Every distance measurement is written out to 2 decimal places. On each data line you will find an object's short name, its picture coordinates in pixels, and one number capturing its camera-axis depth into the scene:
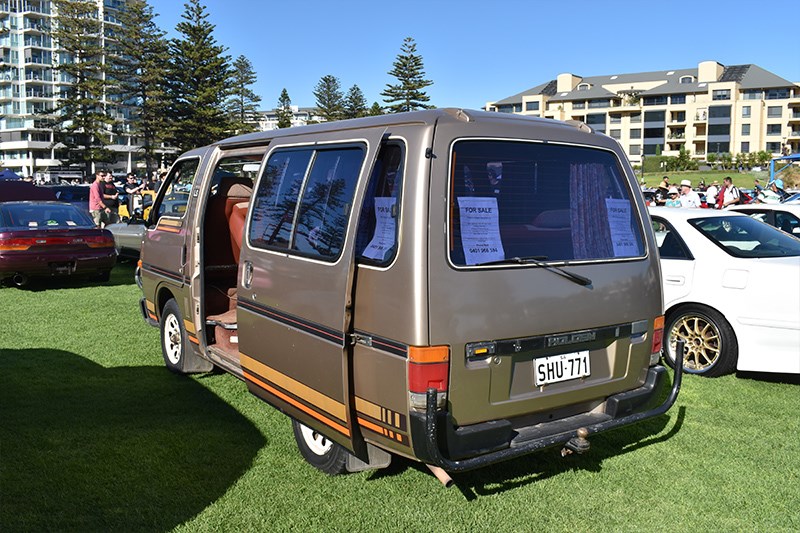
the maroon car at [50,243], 10.17
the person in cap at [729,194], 17.61
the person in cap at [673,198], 16.06
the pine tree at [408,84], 54.06
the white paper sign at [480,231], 3.35
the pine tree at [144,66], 57.56
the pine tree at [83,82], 58.03
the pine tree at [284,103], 91.94
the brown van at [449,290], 3.25
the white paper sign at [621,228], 3.96
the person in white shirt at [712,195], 19.69
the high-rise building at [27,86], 86.38
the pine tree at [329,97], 70.50
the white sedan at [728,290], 5.75
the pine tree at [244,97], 68.62
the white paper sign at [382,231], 3.38
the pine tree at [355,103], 72.56
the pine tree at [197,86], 54.09
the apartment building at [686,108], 84.69
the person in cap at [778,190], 21.41
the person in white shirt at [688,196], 16.48
